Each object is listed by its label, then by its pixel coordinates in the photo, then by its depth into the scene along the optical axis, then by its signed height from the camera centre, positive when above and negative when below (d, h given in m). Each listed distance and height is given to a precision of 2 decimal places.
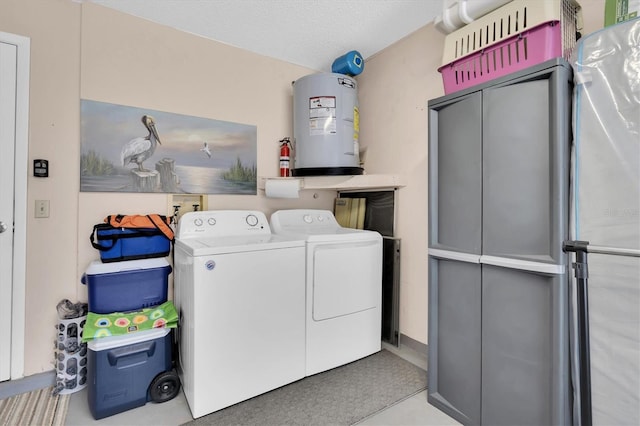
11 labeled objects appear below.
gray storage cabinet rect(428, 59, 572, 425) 1.34 -0.17
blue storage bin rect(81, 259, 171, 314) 1.86 -0.43
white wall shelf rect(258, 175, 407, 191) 2.55 +0.29
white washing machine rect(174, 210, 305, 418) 1.73 -0.59
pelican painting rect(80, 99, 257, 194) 2.13 +0.48
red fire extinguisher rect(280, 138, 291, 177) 2.83 +0.51
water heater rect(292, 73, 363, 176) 2.52 +0.76
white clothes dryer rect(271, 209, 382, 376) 2.14 -0.57
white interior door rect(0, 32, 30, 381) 1.90 +0.13
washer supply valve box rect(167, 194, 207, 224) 2.39 +0.09
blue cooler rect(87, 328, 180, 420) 1.72 -0.91
